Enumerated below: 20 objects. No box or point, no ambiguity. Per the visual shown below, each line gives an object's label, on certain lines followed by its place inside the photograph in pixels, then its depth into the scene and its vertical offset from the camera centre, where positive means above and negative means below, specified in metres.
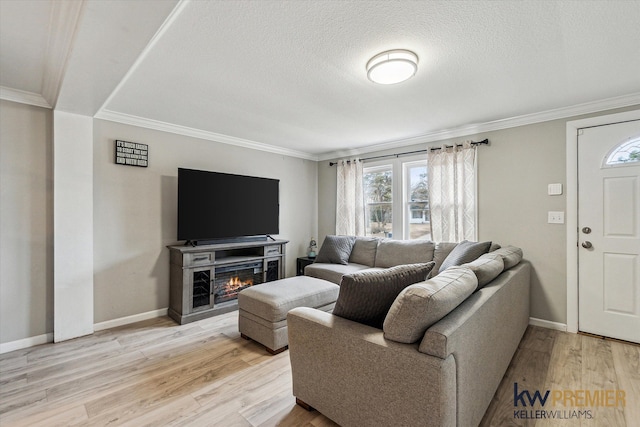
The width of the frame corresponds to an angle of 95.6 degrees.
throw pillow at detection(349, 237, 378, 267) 4.23 -0.57
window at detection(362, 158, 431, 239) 4.25 +0.21
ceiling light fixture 1.97 +1.03
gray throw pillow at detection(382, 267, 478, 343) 1.32 -0.45
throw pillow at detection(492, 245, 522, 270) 2.51 -0.40
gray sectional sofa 1.26 -0.72
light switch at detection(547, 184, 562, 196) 3.09 +0.24
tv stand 3.30 -0.76
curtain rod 3.57 +0.88
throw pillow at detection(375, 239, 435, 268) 3.75 -0.53
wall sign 3.21 +0.68
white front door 2.75 -0.18
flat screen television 3.47 +0.10
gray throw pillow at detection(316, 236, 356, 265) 4.23 -0.55
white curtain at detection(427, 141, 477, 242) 3.65 +0.26
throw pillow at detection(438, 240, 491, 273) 2.97 -0.42
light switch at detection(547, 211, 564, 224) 3.09 -0.05
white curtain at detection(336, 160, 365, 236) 4.80 +0.22
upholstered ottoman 2.59 -0.86
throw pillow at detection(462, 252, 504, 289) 1.91 -0.39
